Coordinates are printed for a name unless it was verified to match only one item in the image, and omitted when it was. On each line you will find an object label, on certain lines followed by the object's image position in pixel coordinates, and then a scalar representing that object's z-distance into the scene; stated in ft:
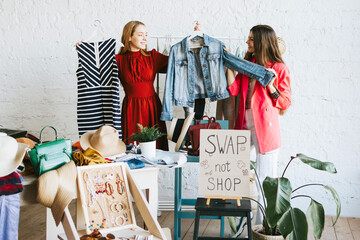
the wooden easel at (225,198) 7.50
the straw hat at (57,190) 6.75
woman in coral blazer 10.45
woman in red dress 11.21
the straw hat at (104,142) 8.35
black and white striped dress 11.27
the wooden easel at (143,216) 6.70
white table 7.04
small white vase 8.59
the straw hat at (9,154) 6.72
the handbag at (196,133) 9.58
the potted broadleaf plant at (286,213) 7.70
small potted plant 8.60
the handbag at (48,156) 7.09
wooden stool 7.64
